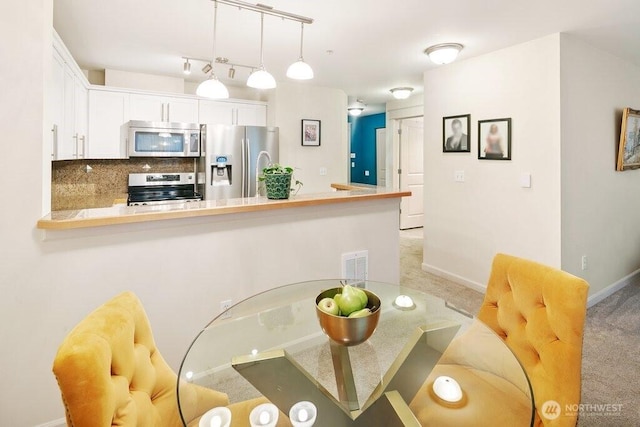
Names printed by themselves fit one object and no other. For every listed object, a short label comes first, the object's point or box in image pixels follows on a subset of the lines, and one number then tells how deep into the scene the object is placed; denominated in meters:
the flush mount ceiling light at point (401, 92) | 5.18
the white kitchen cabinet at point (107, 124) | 3.95
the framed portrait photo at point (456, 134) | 3.80
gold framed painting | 3.63
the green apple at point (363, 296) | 1.18
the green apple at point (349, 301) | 1.14
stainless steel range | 4.32
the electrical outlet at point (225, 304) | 2.28
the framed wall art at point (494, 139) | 3.42
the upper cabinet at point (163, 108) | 4.17
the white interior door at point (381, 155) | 7.62
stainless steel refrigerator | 4.32
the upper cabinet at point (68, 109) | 2.75
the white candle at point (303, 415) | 1.05
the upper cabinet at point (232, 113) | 4.58
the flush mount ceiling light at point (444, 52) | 3.29
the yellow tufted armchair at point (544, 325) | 1.19
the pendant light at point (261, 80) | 2.37
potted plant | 2.46
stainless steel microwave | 3.99
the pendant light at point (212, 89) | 2.39
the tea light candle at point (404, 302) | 1.84
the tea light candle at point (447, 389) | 1.18
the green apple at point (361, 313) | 1.10
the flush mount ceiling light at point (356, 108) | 6.72
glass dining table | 1.11
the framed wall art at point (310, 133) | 5.11
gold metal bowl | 1.09
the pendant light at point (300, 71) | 2.39
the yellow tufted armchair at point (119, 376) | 0.85
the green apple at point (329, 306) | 1.13
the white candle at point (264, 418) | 1.05
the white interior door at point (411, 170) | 6.71
